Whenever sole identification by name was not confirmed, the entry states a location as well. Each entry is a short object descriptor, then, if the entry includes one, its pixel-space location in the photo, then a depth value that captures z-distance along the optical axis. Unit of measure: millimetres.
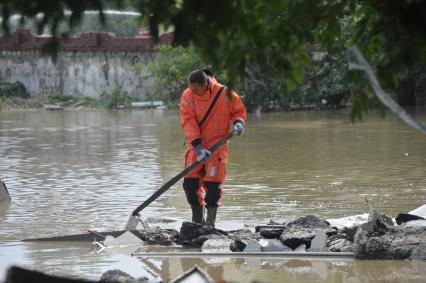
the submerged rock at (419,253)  15786
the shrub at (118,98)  79743
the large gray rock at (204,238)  17350
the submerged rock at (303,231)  16992
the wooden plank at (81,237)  18298
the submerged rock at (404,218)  17818
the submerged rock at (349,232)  17030
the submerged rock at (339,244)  16567
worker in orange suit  18684
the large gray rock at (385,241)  15995
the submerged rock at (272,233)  17741
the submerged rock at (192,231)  17772
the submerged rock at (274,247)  16815
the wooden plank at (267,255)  16258
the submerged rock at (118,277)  12665
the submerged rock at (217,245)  16907
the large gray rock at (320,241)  16659
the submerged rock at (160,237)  18081
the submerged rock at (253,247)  16690
